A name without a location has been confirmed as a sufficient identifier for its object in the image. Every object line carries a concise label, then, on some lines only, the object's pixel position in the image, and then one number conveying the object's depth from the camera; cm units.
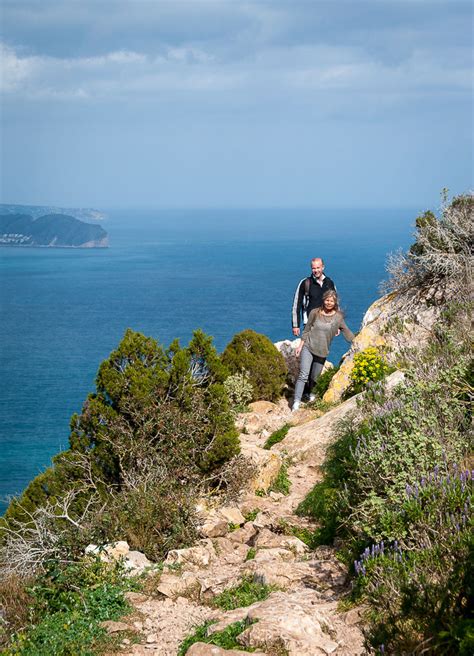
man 1360
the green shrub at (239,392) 1519
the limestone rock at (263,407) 1481
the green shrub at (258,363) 1591
